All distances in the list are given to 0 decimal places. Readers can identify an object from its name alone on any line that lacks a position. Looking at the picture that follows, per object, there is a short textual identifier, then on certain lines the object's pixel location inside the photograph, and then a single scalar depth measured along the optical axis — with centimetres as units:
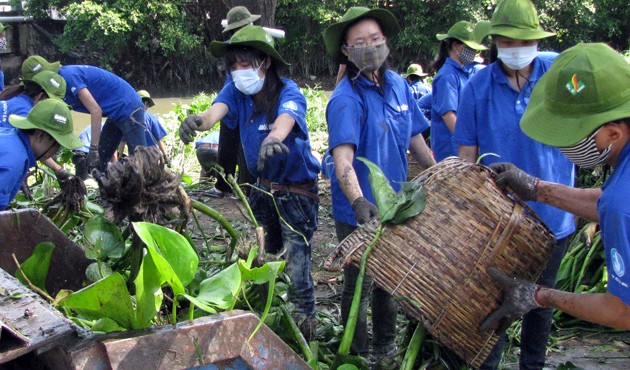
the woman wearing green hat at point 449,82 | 427
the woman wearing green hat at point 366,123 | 294
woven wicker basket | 217
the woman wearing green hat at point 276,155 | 338
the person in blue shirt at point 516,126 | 283
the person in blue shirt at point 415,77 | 666
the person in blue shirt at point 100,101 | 616
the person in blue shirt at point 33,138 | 322
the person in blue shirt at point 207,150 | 660
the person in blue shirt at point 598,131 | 175
